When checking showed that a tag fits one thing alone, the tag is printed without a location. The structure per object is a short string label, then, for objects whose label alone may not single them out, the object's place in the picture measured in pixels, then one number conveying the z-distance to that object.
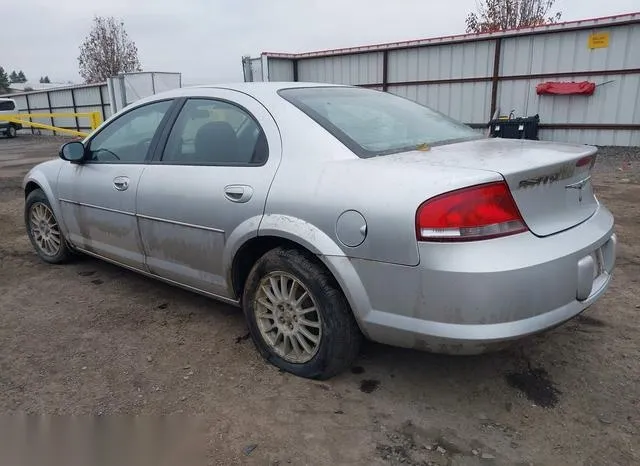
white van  25.17
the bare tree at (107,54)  36.72
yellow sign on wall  11.41
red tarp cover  11.72
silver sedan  2.16
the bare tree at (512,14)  22.64
